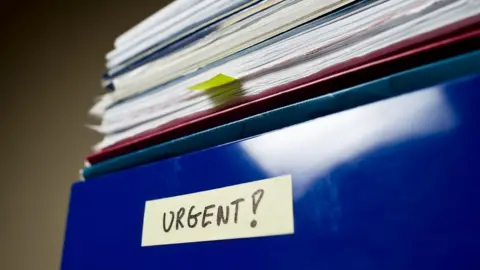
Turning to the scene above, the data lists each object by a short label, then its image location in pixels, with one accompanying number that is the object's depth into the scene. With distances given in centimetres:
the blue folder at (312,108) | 35
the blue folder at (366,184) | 31
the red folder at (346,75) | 36
